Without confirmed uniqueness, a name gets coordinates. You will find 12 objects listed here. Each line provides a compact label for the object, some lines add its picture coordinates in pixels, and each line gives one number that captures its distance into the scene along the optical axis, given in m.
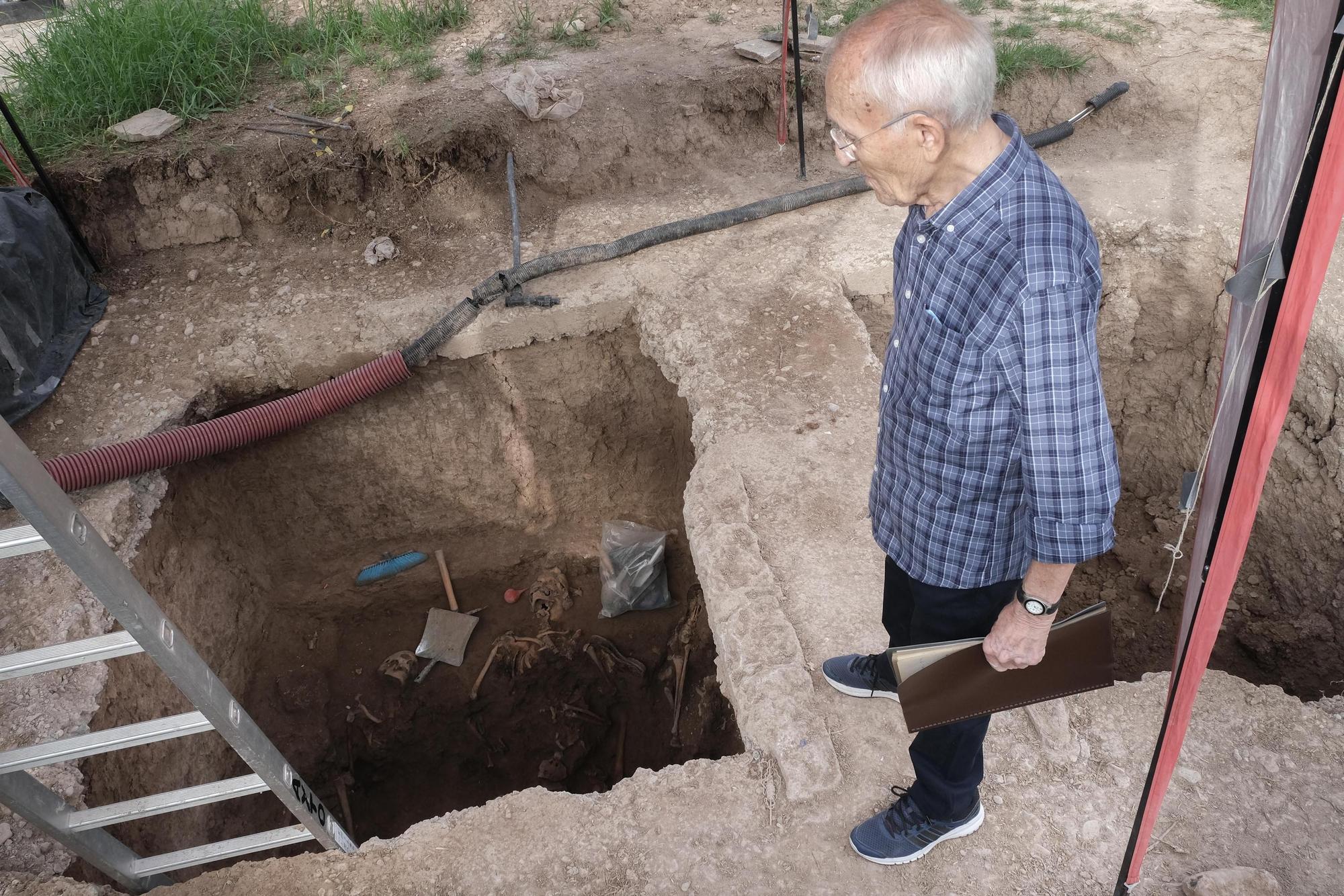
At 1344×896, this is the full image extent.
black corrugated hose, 4.28
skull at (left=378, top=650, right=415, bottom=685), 4.78
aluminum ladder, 1.74
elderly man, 1.54
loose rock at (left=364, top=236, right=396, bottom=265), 4.88
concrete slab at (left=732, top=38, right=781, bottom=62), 5.66
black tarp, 4.05
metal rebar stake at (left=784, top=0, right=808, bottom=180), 4.67
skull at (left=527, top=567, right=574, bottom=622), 5.04
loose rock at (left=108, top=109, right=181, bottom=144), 5.05
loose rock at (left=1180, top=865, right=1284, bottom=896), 2.11
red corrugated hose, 3.62
